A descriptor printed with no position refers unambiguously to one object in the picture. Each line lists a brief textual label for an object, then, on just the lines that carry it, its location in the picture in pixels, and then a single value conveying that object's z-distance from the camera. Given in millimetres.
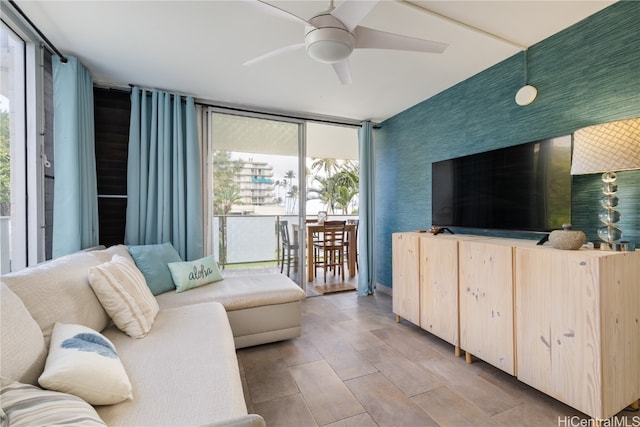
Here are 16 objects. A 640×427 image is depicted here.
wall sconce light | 2160
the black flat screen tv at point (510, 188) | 1891
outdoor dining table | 4375
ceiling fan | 1350
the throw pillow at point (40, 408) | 664
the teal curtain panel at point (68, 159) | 2213
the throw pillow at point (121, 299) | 1573
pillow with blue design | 896
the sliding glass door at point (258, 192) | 3436
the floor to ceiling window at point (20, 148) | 1818
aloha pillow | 2428
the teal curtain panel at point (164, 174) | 2855
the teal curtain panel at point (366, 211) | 3879
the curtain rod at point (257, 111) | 2885
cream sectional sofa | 928
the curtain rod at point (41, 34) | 1700
